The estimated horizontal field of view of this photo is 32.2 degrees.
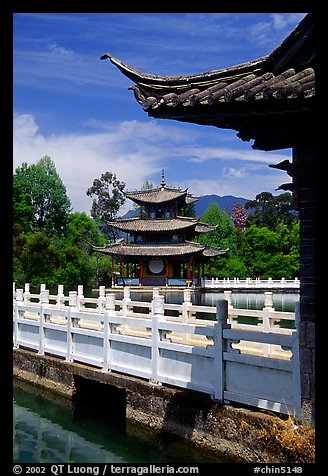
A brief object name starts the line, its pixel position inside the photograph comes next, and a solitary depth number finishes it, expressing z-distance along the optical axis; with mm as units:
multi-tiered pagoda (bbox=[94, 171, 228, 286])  43969
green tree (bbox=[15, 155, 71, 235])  57625
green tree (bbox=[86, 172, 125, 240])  77375
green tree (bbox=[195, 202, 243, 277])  51500
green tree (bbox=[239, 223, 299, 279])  48594
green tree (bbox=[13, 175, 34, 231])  50434
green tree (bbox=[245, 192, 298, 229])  64812
